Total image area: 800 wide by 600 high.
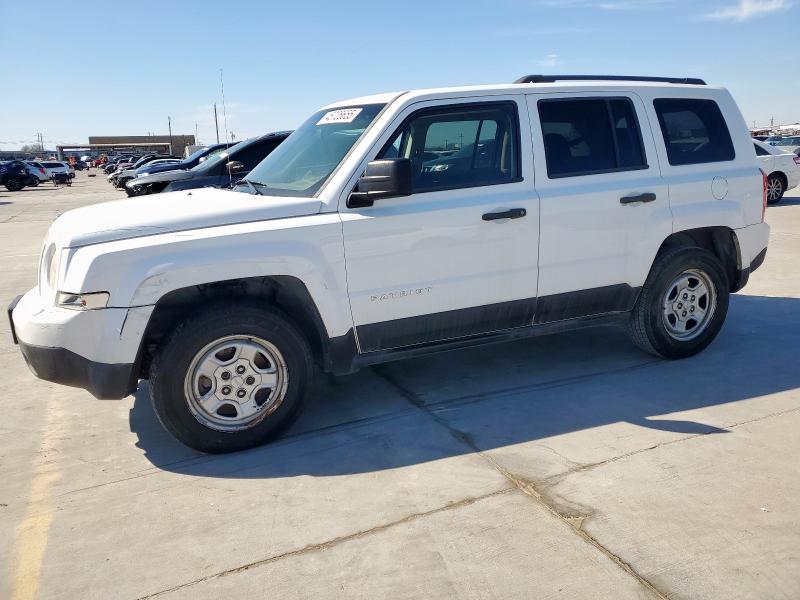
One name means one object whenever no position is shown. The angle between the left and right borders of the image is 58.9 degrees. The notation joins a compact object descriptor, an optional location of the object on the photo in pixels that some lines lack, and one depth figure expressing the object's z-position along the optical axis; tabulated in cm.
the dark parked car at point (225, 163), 1090
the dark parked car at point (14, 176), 3853
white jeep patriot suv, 386
